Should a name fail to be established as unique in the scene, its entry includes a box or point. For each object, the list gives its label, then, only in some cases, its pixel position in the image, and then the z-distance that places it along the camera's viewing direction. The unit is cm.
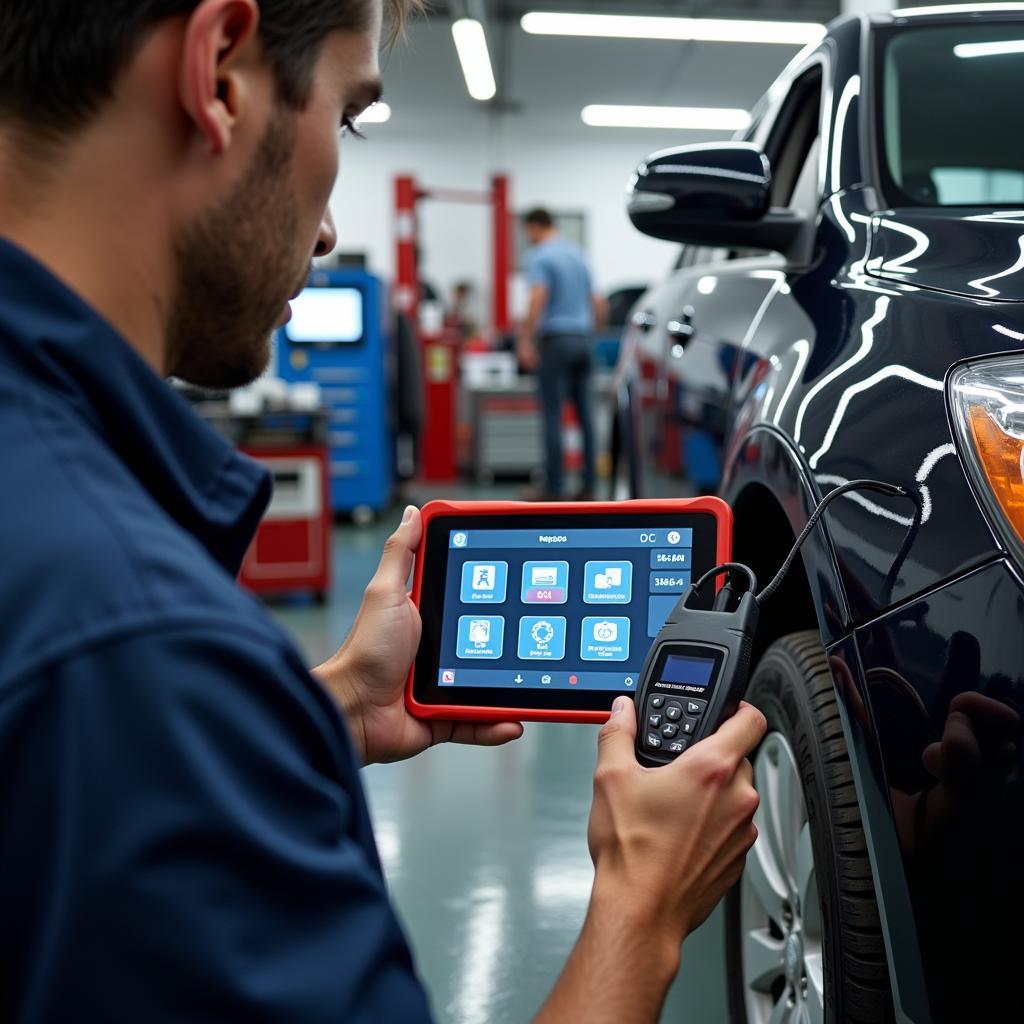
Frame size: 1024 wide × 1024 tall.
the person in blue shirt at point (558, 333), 750
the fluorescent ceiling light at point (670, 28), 1055
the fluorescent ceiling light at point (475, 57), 995
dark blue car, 94
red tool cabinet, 488
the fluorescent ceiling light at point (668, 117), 1368
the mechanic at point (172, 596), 45
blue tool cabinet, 724
